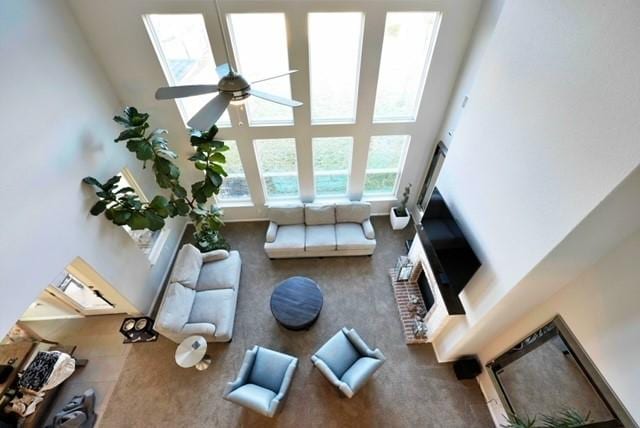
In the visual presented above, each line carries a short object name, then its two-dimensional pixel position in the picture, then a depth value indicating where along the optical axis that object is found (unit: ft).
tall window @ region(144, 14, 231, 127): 12.91
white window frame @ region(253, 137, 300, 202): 17.57
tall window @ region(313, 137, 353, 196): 17.81
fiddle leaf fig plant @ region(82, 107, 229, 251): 12.73
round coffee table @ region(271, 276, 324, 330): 14.16
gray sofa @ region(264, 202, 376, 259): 18.06
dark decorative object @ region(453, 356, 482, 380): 13.24
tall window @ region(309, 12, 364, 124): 13.07
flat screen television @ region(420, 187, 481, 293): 10.80
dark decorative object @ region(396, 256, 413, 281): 16.53
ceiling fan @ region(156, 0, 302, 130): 7.29
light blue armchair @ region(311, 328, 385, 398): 11.77
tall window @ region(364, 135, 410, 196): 18.06
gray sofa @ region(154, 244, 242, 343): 13.57
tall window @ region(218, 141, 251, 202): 18.01
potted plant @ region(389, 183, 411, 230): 19.70
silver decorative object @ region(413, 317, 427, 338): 14.49
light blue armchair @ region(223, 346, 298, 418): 11.08
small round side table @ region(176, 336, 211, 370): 13.15
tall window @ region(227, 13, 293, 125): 12.83
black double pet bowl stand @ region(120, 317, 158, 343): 14.99
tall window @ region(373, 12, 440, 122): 13.26
